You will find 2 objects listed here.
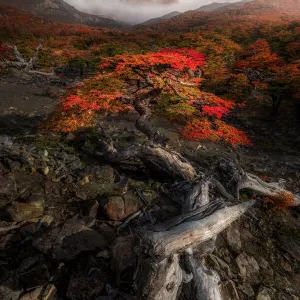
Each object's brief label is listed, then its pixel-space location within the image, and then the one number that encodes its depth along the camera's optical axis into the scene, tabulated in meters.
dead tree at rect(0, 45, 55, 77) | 16.98
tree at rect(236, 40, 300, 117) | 14.27
